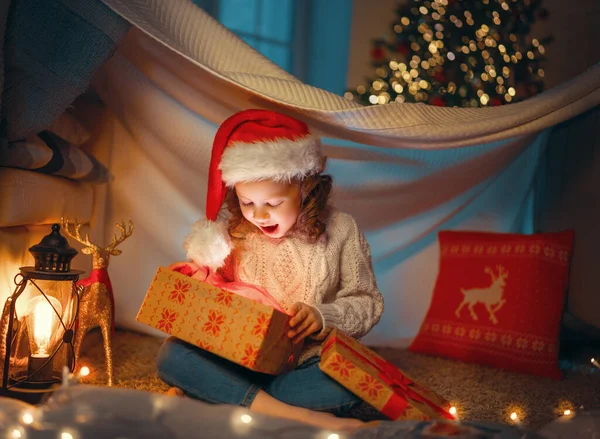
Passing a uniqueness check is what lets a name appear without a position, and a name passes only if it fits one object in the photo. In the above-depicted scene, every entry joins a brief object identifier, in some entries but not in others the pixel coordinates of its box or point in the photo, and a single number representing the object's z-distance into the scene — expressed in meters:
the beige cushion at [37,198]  1.26
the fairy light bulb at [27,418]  0.74
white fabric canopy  1.37
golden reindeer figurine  1.25
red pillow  1.62
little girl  1.10
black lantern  1.12
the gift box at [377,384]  0.95
